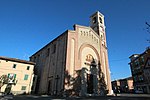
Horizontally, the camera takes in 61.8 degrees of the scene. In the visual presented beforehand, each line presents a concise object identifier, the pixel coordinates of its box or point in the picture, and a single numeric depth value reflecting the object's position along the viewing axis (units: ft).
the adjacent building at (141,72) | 140.77
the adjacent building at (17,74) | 93.04
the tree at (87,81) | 74.49
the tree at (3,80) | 87.63
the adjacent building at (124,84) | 203.02
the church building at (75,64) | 77.87
